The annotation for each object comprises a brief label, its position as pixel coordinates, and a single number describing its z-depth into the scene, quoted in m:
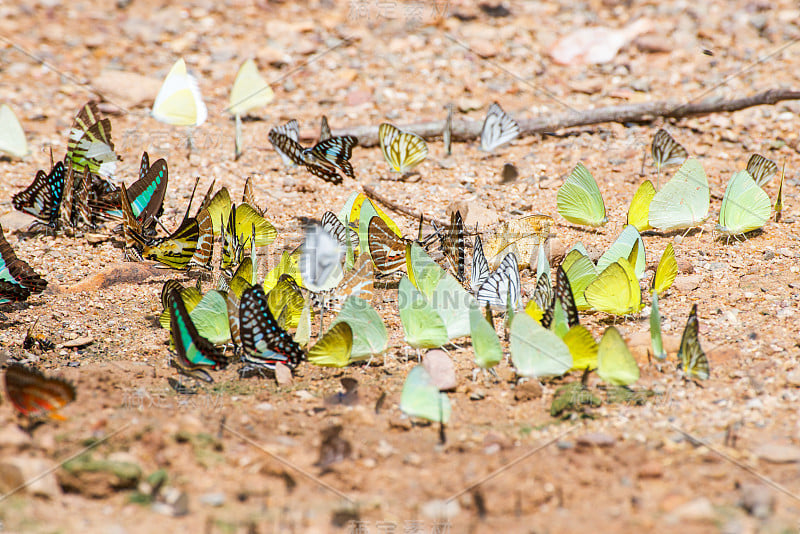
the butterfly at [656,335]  6.23
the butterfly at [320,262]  6.87
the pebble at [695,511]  4.48
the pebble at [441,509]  4.70
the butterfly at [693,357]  6.14
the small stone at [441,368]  6.48
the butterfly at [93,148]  10.02
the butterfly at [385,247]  8.20
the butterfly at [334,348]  6.43
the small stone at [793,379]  6.09
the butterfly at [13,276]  7.80
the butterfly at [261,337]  6.47
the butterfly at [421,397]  5.66
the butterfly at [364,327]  6.77
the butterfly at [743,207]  8.87
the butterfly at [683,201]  9.00
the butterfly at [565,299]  6.68
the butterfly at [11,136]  11.17
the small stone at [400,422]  5.89
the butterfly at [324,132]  11.01
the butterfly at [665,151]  10.25
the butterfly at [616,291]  7.24
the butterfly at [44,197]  9.42
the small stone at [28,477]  4.55
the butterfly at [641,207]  9.18
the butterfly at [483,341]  6.21
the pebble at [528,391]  6.33
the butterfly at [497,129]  11.31
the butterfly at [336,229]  8.70
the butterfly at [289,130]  11.07
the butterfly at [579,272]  7.69
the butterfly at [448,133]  11.48
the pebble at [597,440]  5.40
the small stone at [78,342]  7.37
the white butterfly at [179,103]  11.59
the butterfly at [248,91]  12.13
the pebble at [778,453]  5.06
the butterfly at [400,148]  10.55
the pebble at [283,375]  6.70
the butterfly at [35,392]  5.04
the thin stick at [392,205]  9.94
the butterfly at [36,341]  7.25
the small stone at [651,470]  4.95
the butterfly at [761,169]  9.58
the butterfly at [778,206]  9.28
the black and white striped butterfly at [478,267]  8.04
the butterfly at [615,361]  5.95
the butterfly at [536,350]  6.02
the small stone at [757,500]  4.48
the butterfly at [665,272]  7.54
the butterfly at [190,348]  6.27
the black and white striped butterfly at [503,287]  7.50
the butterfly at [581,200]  9.18
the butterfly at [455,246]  8.22
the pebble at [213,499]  4.70
